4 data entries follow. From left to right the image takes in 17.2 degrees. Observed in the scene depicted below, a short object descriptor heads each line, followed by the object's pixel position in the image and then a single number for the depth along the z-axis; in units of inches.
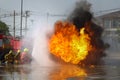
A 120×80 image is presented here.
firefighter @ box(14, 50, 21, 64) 1280.1
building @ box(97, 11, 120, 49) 3180.6
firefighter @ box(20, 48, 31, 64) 1271.0
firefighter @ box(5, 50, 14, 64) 1272.1
